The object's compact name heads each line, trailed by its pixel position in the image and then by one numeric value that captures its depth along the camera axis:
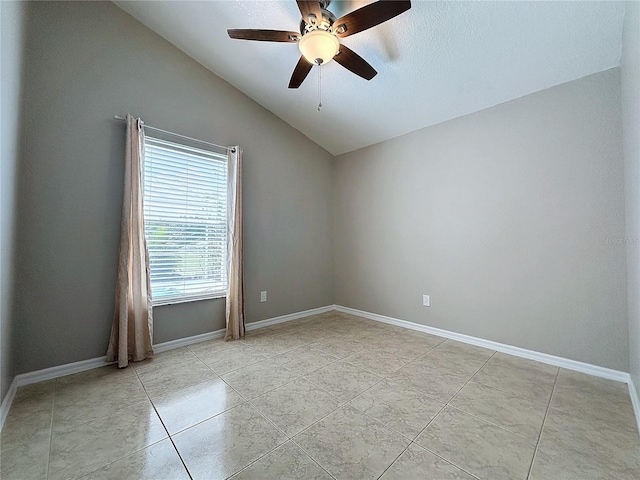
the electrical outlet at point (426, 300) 3.03
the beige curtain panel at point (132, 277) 2.18
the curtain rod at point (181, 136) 2.30
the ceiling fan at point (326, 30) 1.55
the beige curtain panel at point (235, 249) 2.83
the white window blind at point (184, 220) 2.50
